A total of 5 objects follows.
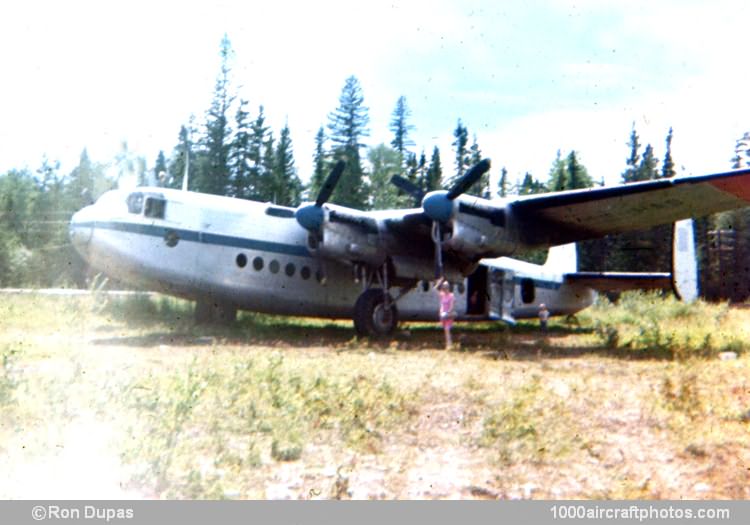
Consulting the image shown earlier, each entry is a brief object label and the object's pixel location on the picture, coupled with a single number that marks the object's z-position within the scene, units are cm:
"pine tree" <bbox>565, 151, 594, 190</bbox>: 3703
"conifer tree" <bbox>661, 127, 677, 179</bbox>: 3356
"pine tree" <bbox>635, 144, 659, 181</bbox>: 3969
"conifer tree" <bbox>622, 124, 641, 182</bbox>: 3187
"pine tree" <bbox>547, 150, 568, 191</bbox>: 3809
